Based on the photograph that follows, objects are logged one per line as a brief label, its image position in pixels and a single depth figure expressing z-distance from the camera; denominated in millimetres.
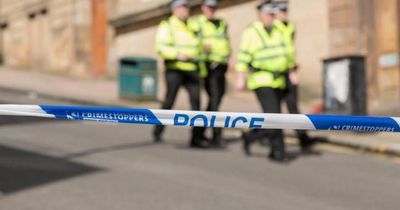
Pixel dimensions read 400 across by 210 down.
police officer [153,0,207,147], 15852
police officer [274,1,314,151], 15023
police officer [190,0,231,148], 16344
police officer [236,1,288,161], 14523
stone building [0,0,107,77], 41219
